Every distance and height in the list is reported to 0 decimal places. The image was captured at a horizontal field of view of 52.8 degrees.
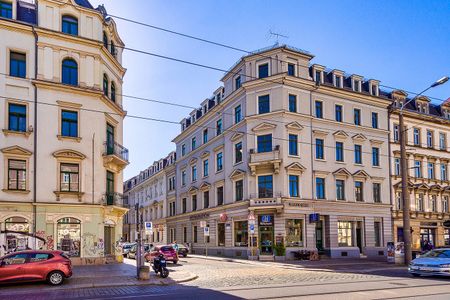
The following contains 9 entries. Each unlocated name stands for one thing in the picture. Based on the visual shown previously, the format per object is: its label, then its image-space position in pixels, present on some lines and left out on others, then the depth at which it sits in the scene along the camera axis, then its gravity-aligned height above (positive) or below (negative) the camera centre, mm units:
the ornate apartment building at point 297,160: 37469 +3258
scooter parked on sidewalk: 20842 -3123
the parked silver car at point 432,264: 19688 -3047
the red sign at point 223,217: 42594 -1769
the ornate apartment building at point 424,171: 45094 +2562
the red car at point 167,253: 31766 -3772
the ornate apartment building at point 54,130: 26812 +4337
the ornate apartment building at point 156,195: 63719 +629
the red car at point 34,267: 17797 -2665
